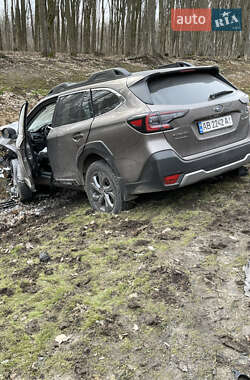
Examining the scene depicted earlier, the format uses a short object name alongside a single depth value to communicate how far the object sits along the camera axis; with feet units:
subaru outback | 14.29
